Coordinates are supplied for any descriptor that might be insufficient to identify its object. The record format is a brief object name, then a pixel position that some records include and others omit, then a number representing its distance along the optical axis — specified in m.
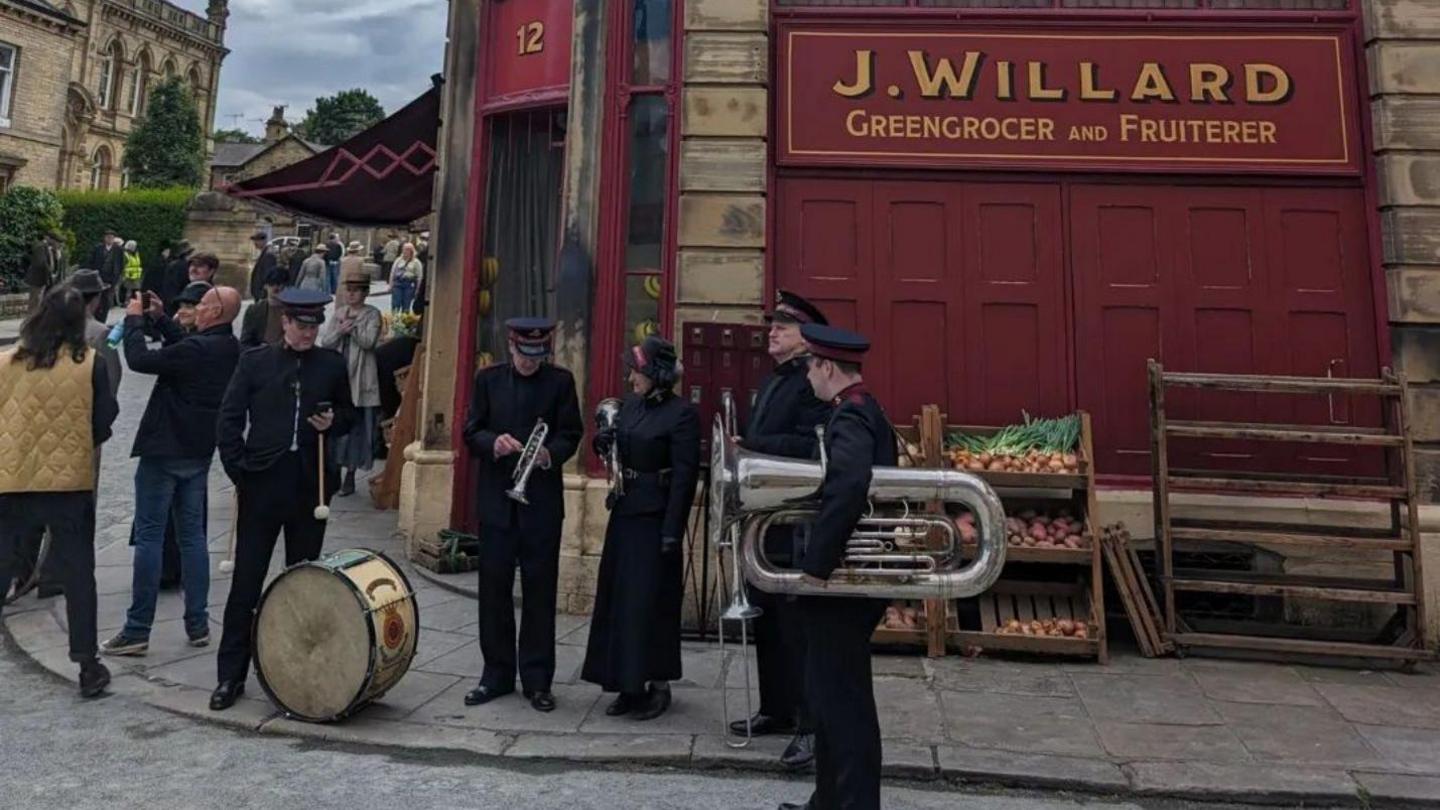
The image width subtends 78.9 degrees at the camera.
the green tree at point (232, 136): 83.83
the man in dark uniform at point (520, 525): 5.03
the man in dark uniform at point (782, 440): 4.51
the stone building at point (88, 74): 33.72
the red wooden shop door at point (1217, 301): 6.70
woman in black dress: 4.83
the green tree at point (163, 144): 49.59
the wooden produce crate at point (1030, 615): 5.87
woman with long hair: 4.86
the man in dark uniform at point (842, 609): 3.34
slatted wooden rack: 5.86
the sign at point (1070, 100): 6.86
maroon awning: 9.67
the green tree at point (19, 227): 25.08
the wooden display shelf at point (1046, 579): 5.90
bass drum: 4.46
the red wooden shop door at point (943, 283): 6.93
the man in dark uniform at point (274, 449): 4.92
